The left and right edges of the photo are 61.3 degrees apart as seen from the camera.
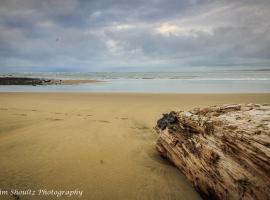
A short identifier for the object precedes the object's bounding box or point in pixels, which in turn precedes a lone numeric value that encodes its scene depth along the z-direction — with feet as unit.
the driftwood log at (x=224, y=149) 7.69
